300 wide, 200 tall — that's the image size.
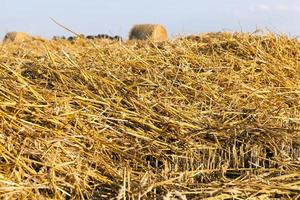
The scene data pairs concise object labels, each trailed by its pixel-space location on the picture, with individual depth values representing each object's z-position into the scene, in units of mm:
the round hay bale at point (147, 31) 11680
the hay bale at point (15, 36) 12039
